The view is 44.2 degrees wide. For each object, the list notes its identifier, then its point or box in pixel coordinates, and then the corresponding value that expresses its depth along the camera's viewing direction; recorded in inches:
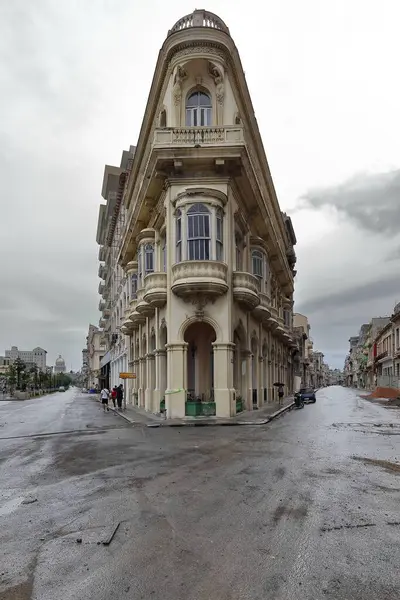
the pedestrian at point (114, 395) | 1294.0
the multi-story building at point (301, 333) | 2849.4
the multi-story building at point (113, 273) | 1844.2
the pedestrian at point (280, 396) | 1349.7
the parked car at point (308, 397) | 1744.0
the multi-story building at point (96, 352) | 4232.8
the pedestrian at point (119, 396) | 1249.4
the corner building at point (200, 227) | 868.6
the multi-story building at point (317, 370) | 6872.5
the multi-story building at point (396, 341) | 2810.0
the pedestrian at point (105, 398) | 1299.2
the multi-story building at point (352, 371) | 6792.8
